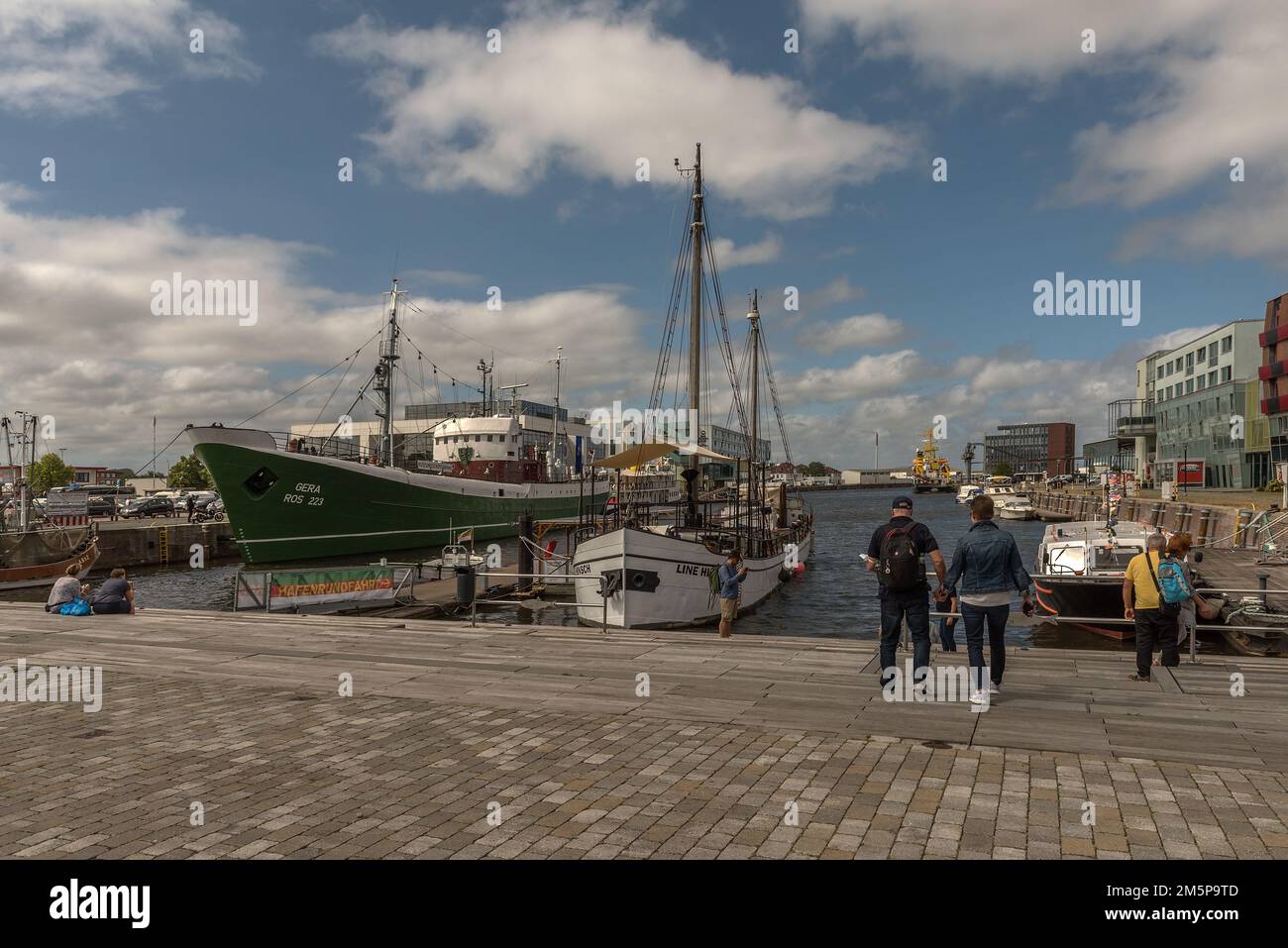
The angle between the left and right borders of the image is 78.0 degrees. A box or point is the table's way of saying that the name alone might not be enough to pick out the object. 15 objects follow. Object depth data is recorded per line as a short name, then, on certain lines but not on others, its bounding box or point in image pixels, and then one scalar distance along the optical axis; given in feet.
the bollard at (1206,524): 129.90
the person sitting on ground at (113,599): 48.57
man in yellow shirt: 27.37
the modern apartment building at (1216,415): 213.25
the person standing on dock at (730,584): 49.11
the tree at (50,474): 324.62
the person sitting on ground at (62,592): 49.42
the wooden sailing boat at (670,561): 59.36
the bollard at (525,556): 81.60
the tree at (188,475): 403.75
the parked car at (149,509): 198.08
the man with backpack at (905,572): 24.99
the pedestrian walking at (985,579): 24.00
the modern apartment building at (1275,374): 193.36
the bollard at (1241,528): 108.99
